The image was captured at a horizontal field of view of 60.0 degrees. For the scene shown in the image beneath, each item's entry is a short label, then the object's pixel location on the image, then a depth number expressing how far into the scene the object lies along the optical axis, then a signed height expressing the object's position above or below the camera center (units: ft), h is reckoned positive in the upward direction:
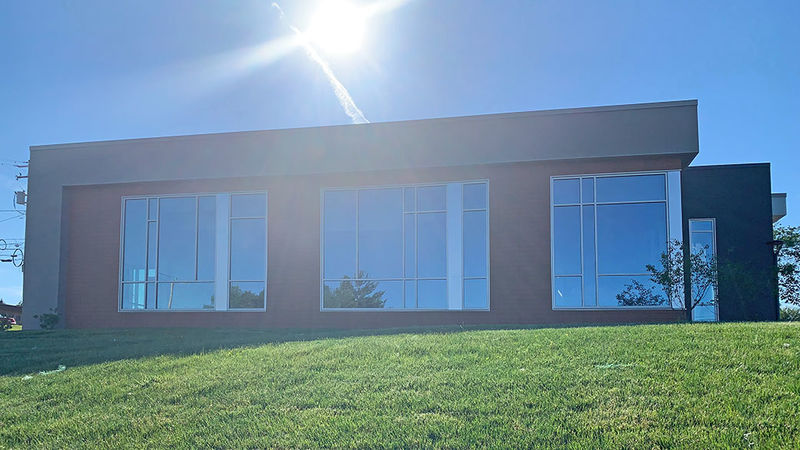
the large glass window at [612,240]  53.52 +3.28
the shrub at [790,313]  65.26 -2.95
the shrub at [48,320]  62.44 -3.37
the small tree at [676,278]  51.78 +0.31
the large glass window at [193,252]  61.00 +2.72
